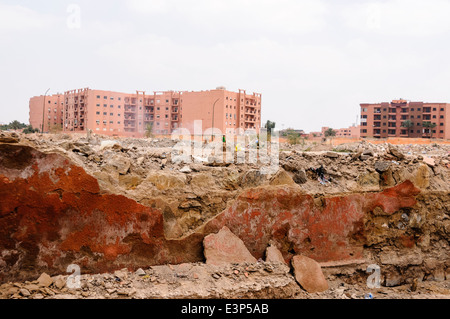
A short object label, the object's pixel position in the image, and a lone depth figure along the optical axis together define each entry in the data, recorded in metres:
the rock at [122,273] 4.68
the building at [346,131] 74.84
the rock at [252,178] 6.04
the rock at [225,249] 5.16
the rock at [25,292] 4.05
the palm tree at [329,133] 56.80
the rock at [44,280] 4.27
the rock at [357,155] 7.53
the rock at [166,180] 5.61
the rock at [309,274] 5.55
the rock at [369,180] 6.73
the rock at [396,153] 7.43
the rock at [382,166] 6.92
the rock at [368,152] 7.67
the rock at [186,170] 6.11
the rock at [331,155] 7.71
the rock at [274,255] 5.46
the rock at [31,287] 4.14
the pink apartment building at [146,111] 44.50
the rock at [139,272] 4.82
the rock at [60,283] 4.30
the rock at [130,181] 5.74
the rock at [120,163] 5.82
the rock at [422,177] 6.84
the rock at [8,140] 4.39
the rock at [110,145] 6.92
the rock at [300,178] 6.37
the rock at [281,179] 6.00
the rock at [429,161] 7.28
